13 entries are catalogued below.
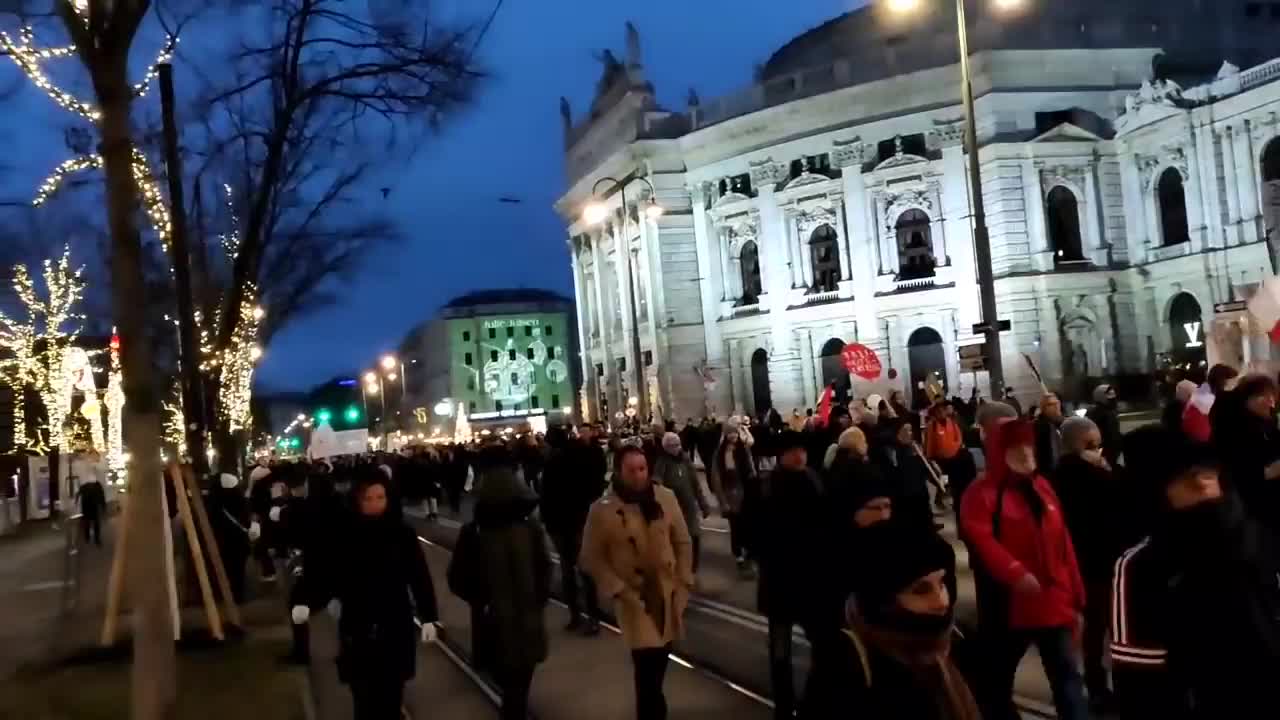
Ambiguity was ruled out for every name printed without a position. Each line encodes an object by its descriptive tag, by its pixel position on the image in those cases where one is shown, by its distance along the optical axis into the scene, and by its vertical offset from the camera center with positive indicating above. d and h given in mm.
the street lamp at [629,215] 43162 +6836
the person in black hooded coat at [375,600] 7035 -851
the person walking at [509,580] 7070 -801
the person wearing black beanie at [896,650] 3348 -645
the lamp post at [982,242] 21219 +2461
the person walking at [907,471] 6789 -582
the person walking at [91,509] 30266 -1058
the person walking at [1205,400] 9656 -216
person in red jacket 6570 -861
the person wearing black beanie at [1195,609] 4508 -814
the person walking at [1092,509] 7875 -752
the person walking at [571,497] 13688 -754
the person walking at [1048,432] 12383 -441
